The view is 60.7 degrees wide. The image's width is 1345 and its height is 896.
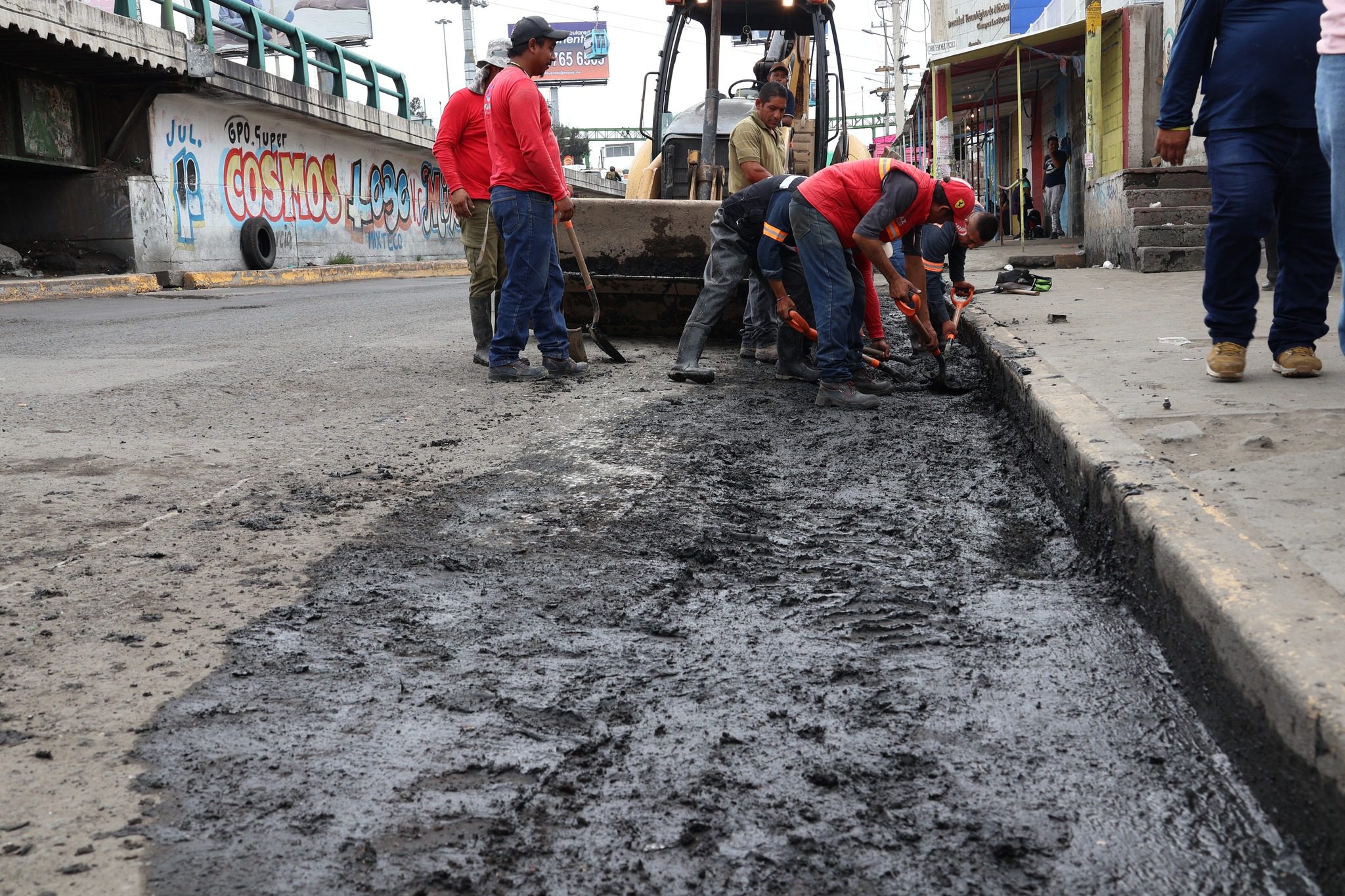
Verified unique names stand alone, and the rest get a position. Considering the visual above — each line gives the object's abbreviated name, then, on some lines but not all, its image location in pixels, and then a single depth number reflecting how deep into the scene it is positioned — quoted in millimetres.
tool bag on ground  9461
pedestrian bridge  15016
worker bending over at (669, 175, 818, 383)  5750
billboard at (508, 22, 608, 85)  73062
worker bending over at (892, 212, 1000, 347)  6742
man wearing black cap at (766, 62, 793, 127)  8570
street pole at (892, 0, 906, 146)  35781
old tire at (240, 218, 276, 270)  18484
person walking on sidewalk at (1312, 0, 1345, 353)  3127
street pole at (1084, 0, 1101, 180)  13602
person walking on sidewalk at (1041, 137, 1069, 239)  19266
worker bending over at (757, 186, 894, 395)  5543
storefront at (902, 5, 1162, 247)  14109
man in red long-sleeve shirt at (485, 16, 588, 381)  5820
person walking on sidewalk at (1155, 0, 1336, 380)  4148
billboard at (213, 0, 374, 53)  35688
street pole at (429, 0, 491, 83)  31781
